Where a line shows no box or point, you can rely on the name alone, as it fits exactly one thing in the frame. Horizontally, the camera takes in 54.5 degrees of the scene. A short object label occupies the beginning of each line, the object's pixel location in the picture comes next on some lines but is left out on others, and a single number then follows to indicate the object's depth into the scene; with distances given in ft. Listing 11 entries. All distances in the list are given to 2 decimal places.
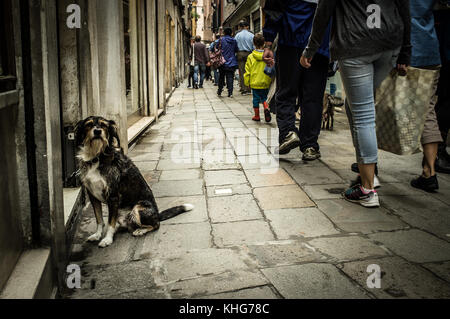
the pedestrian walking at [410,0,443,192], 12.06
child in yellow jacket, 27.61
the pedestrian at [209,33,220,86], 49.22
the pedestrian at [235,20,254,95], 46.26
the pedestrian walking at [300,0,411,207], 10.67
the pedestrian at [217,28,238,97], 45.24
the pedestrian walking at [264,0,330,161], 15.79
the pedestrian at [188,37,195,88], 55.93
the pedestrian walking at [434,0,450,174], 13.32
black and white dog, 9.25
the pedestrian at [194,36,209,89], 54.34
